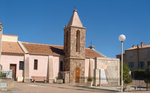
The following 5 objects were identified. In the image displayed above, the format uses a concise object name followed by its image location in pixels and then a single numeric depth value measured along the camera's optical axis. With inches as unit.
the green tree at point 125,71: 1749.5
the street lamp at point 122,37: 690.2
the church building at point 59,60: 1419.8
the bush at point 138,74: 2253.9
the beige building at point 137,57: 2504.3
